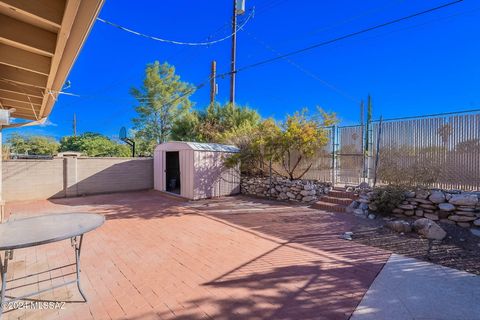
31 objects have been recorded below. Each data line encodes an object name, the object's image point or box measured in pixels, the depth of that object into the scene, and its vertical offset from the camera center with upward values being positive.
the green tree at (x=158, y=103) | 20.62 +4.71
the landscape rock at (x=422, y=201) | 5.92 -1.03
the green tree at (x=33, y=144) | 27.53 +1.64
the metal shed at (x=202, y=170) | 9.47 -0.49
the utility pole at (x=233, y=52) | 14.77 +6.37
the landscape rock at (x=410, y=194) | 6.18 -0.90
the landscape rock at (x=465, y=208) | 5.31 -1.09
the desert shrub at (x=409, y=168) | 6.65 -0.27
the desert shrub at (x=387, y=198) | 6.30 -1.04
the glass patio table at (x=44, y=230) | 2.30 -0.76
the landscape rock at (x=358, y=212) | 6.60 -1.44
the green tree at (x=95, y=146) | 26.22 +1.38
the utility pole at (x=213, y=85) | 17.31 +5.39
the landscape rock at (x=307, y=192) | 8.49 -1.19
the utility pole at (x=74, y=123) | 34.65 +4.93
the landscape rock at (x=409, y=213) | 6.13 -1.35
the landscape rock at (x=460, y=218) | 5.30 -1.31
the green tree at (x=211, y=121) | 15.15 +2.39
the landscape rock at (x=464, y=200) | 5.30 -0.90
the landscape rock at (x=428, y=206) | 5.87 -1.15
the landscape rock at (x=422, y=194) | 5.99 -0.88
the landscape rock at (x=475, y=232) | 4.89 -1.48
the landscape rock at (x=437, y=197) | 5.77 -0.91
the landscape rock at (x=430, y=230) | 4.81 -1.42
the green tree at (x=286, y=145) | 8.93 +0.50
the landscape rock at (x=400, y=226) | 5.20 -1.45
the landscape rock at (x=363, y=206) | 6.76 -1.31
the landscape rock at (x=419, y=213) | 6.02 -1.33
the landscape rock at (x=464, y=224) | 5.30 -1.43
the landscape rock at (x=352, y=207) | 6.94 -1.37
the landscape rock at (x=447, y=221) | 5.52 -1.41
